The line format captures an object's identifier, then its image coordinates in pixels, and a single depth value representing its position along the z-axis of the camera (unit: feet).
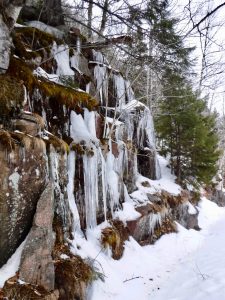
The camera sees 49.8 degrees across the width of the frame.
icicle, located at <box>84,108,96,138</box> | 17.19
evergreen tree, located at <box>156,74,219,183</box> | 30.05
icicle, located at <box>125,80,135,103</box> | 24.66
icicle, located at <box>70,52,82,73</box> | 19.18
